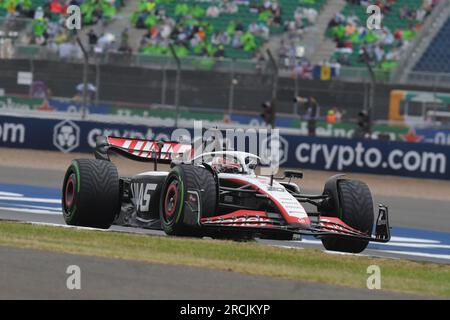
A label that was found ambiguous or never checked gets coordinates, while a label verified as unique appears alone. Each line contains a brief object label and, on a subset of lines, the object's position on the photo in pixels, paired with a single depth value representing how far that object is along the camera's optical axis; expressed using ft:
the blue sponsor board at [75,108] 102.72
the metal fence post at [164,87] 102.73
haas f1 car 40.61
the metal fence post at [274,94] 96.95
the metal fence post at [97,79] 102.44
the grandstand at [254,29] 120.98
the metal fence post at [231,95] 102.32
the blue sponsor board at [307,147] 85.15
